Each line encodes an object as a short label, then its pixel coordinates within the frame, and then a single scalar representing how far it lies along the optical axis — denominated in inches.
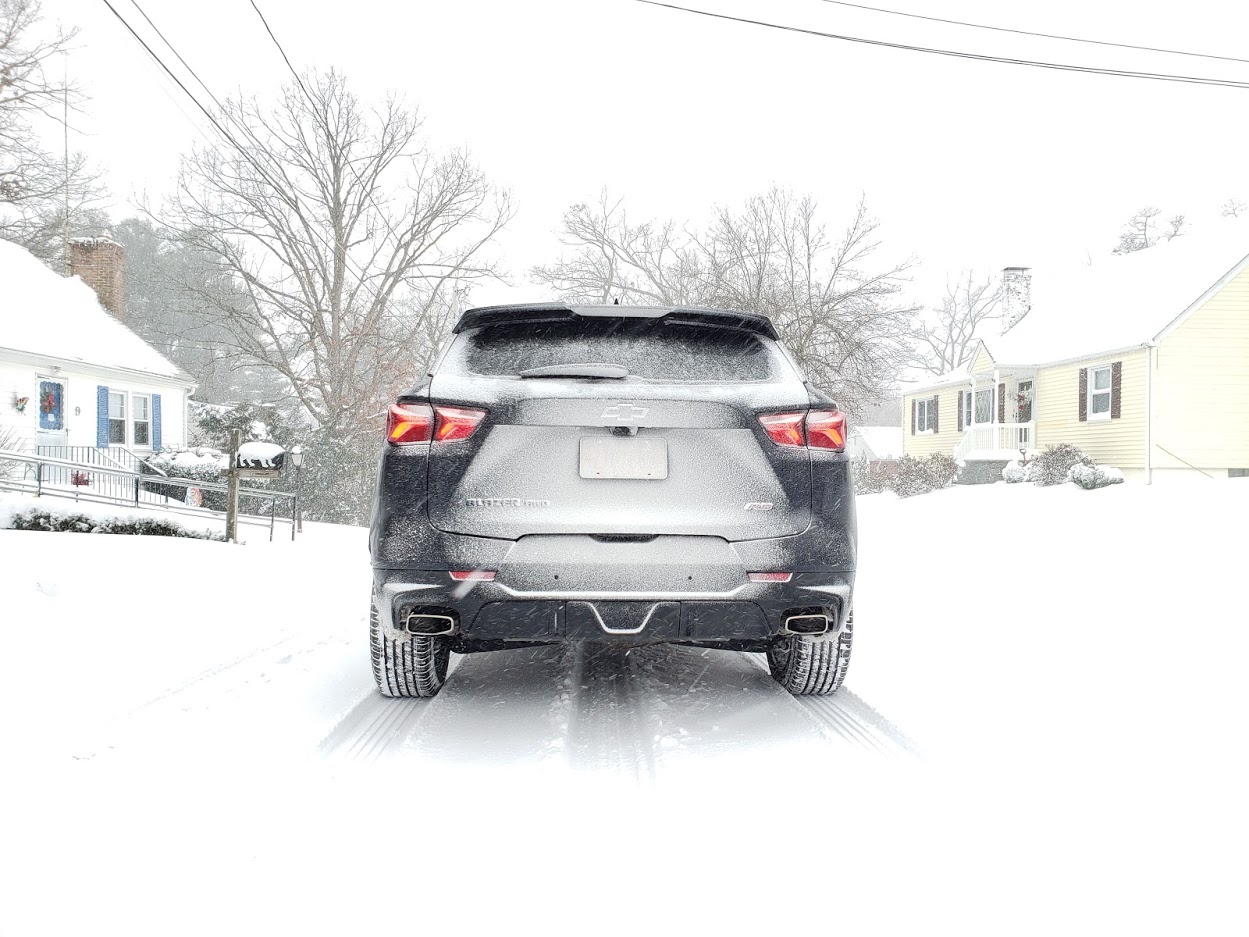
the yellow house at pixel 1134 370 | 942.4
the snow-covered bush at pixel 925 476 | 1176.2
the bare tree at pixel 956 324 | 2242.9
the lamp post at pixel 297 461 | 684.7
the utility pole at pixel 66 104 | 1077.8
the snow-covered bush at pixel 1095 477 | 867.7
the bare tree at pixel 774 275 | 1002.1
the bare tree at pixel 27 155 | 1044.5
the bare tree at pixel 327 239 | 1112.8
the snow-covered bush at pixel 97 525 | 423.5
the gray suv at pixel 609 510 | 135.3
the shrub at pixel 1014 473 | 991.6
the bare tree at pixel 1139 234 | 1973.4
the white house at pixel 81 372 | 826.2
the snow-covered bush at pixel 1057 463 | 943.0
